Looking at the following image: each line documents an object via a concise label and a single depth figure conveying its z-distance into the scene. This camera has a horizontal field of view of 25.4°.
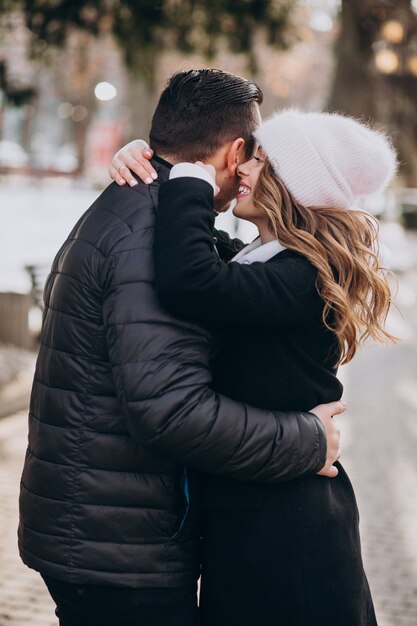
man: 2.11
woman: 2.22
